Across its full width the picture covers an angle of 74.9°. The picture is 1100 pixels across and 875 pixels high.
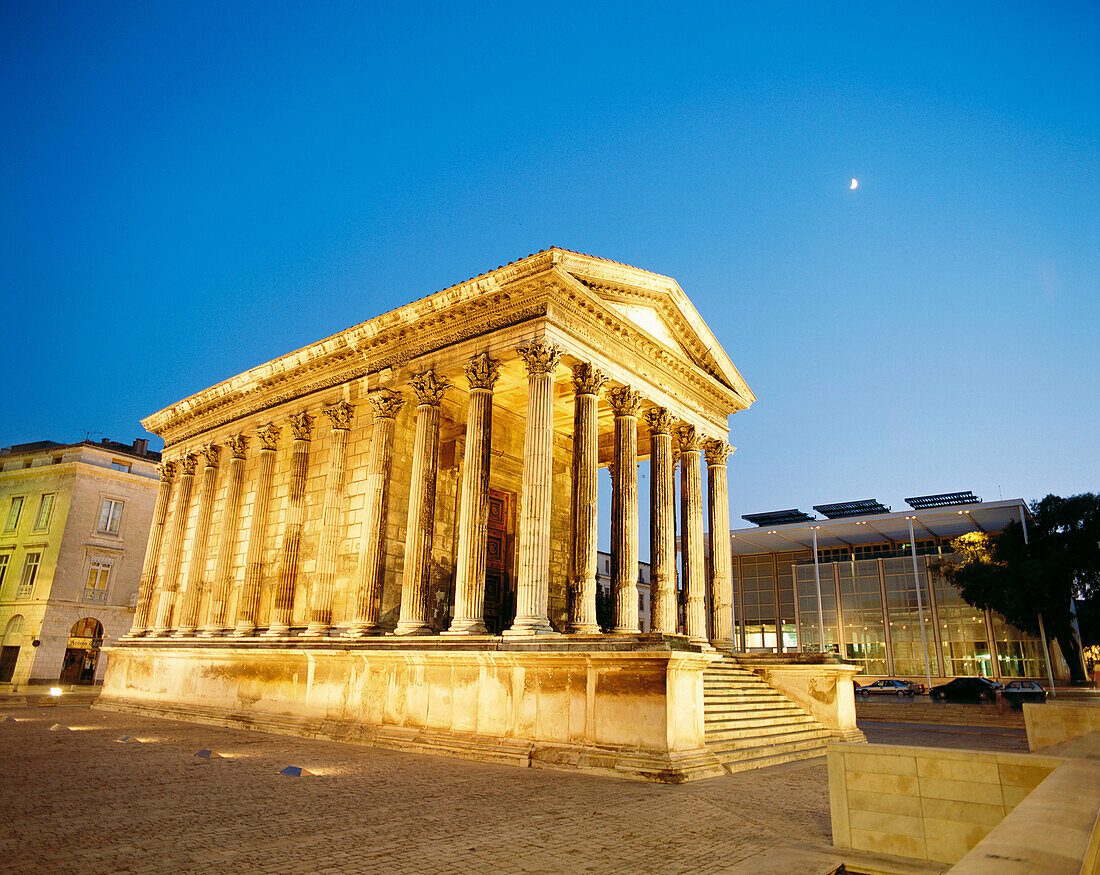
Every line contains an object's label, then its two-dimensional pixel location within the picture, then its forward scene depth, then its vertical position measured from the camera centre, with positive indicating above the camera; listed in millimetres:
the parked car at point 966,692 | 29078 -1176
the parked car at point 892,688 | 33175 -1296
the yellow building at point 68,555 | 36250 +4227
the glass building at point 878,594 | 43438 +4241
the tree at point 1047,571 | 34188 +4342
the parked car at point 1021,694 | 26961 -1190
